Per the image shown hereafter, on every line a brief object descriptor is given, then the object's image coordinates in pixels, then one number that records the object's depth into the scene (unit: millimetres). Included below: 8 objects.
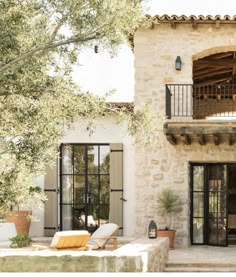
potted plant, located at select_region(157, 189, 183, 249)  14328
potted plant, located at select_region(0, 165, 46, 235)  10516
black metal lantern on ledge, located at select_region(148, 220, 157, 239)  12320
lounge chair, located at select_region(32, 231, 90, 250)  11055
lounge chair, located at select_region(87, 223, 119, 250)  12742
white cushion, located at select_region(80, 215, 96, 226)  16109
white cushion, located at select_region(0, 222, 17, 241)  15180
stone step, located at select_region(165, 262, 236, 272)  11875
